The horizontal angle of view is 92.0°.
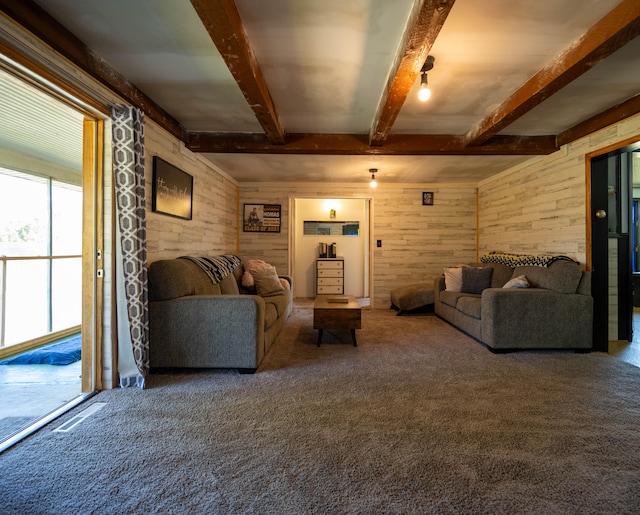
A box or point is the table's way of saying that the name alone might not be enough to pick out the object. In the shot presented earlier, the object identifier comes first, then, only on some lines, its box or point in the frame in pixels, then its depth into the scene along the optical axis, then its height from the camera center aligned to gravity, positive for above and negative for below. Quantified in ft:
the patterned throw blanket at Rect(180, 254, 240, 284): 10.75 -0.41
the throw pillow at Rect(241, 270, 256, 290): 13.92 -1.17
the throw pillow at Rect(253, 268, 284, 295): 13.48 -1.18
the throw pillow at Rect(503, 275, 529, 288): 11.13 -0.99
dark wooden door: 10.49 +0.29
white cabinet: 21.47 -1.38
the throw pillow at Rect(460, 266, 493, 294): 14.06 -1.09
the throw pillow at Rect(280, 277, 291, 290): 15.08 -1.42
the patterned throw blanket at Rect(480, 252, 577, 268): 11.33 -0.14
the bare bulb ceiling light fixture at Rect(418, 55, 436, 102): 6.89 +3.99
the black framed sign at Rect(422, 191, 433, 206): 18.16 +3.37
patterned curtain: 7.38 +0.29
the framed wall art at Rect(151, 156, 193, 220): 9.29 +2.14
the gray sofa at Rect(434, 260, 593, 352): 10.14 -2.03
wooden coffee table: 10.50 -2.13
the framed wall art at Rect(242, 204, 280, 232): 17.97 +2.22
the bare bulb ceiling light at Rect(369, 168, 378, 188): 15.02 +4.10
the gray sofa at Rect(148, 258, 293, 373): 8.27 -2.07
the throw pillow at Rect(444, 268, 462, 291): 14.49 -1.10
